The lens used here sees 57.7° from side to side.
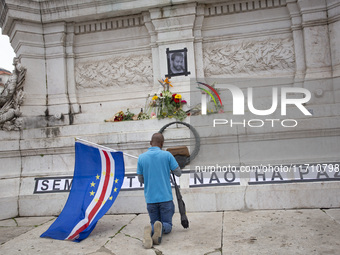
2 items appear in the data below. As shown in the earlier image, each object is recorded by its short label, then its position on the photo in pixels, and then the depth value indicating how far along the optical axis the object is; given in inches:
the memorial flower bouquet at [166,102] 263.9
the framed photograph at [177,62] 288.8
